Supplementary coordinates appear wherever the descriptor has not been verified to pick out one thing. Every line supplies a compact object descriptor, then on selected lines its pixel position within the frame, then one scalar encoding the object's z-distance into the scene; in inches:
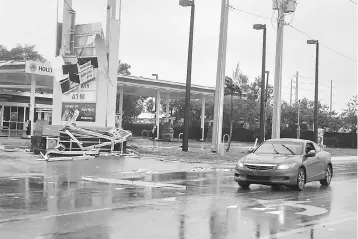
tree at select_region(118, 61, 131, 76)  2893.7
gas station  944.9
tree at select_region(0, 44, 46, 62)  2861.7
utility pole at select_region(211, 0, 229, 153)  1077.1
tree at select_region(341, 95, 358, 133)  2194.9
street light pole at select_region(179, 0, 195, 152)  1064.2
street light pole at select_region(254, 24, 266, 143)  1270.9
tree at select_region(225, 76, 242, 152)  1305.4
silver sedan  533.6
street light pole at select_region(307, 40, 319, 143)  1535.4
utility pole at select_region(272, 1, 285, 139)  1161.4
